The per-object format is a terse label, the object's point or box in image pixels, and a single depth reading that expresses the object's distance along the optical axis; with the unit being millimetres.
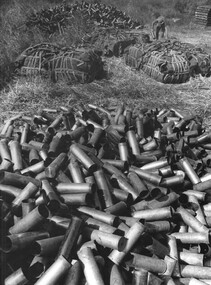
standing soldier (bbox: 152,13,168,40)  18000
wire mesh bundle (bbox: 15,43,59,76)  11469
